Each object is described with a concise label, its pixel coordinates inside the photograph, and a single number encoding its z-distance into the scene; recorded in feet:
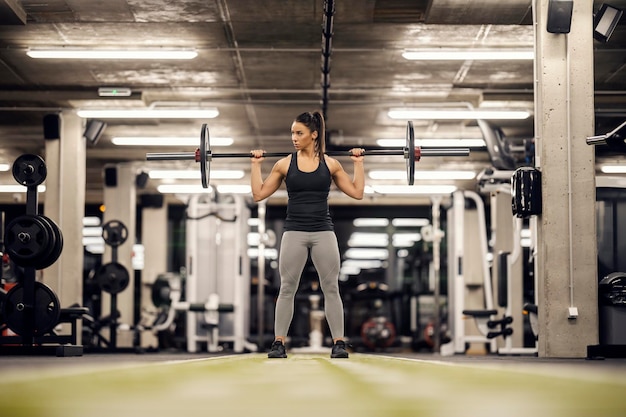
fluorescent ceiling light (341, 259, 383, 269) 85.61
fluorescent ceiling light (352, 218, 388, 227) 71.64
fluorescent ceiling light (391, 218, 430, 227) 69.15
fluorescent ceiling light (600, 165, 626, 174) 50.19
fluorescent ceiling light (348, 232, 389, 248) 77.87
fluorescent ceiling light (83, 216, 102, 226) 69.45
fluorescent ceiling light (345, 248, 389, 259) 82.53
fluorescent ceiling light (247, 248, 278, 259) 61.17
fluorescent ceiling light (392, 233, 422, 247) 72.02
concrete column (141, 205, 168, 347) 58.90
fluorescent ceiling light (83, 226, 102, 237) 72.08
